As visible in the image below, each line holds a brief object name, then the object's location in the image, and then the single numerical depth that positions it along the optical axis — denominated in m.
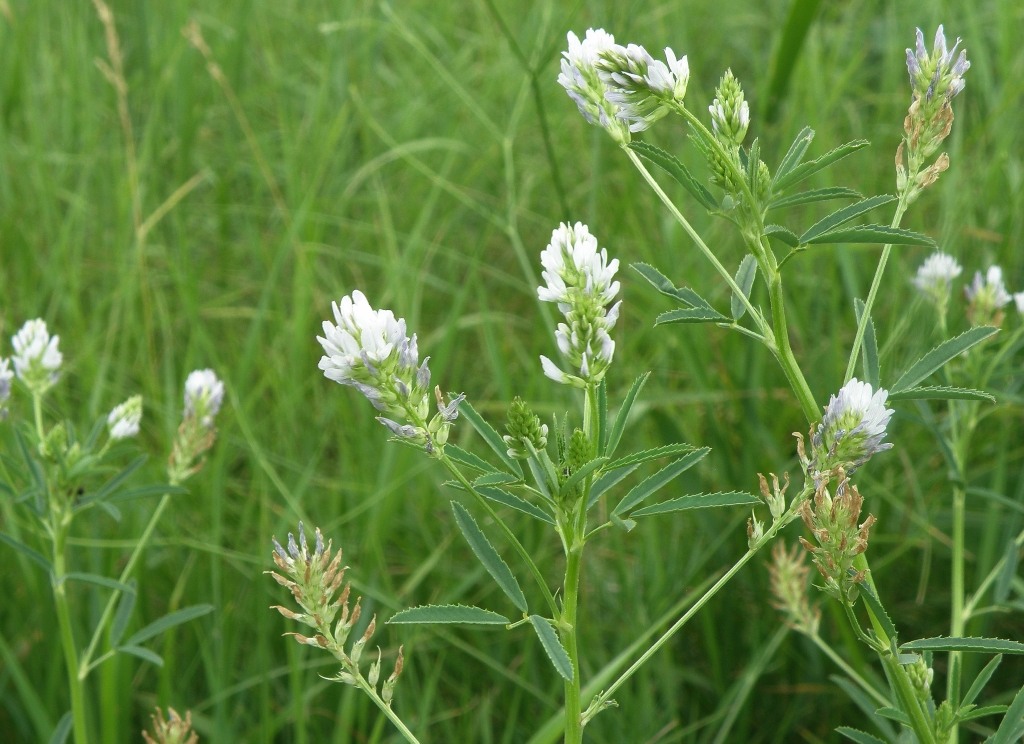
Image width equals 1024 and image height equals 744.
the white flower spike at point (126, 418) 0.35
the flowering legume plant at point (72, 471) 0.32
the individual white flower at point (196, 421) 0.36
